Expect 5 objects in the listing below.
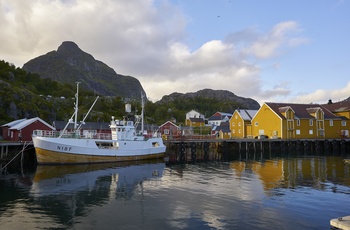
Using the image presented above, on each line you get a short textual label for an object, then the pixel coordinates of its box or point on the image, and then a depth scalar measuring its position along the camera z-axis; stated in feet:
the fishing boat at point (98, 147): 106.63
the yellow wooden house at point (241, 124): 230.27
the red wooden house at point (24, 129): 134.00
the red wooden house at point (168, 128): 255.70
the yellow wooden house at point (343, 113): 222.34
